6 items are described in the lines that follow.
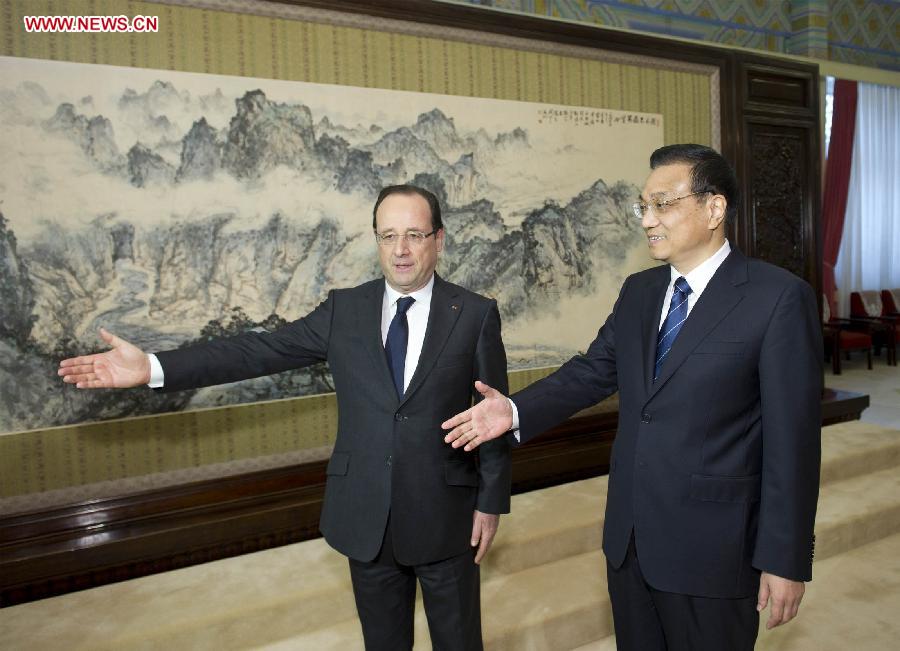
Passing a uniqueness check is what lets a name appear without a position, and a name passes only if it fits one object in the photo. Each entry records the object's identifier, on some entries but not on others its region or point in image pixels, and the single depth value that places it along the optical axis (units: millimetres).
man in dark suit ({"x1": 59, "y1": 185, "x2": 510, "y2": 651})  1957
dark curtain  9227
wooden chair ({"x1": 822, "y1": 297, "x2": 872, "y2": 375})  8422
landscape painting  3086
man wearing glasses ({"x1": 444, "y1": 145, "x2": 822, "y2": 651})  1664
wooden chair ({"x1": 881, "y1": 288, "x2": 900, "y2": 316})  9828
